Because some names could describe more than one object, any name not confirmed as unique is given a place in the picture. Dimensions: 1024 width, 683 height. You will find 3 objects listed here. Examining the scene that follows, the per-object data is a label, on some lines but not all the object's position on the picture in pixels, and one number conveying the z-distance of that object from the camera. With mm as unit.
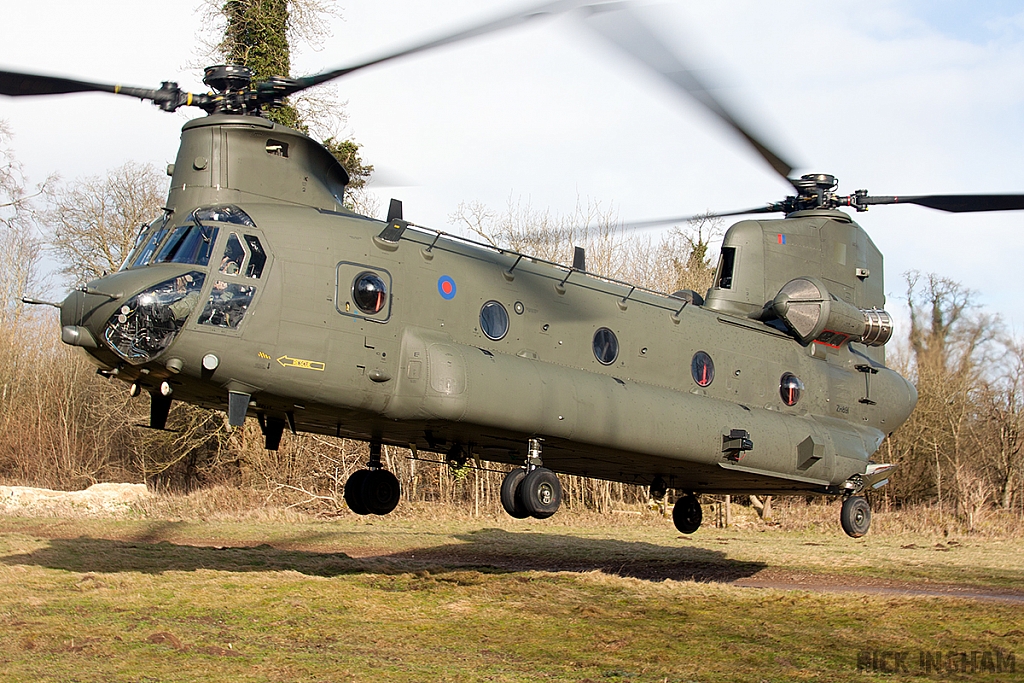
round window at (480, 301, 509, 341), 11500
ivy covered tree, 27922
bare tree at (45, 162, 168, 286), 33219
